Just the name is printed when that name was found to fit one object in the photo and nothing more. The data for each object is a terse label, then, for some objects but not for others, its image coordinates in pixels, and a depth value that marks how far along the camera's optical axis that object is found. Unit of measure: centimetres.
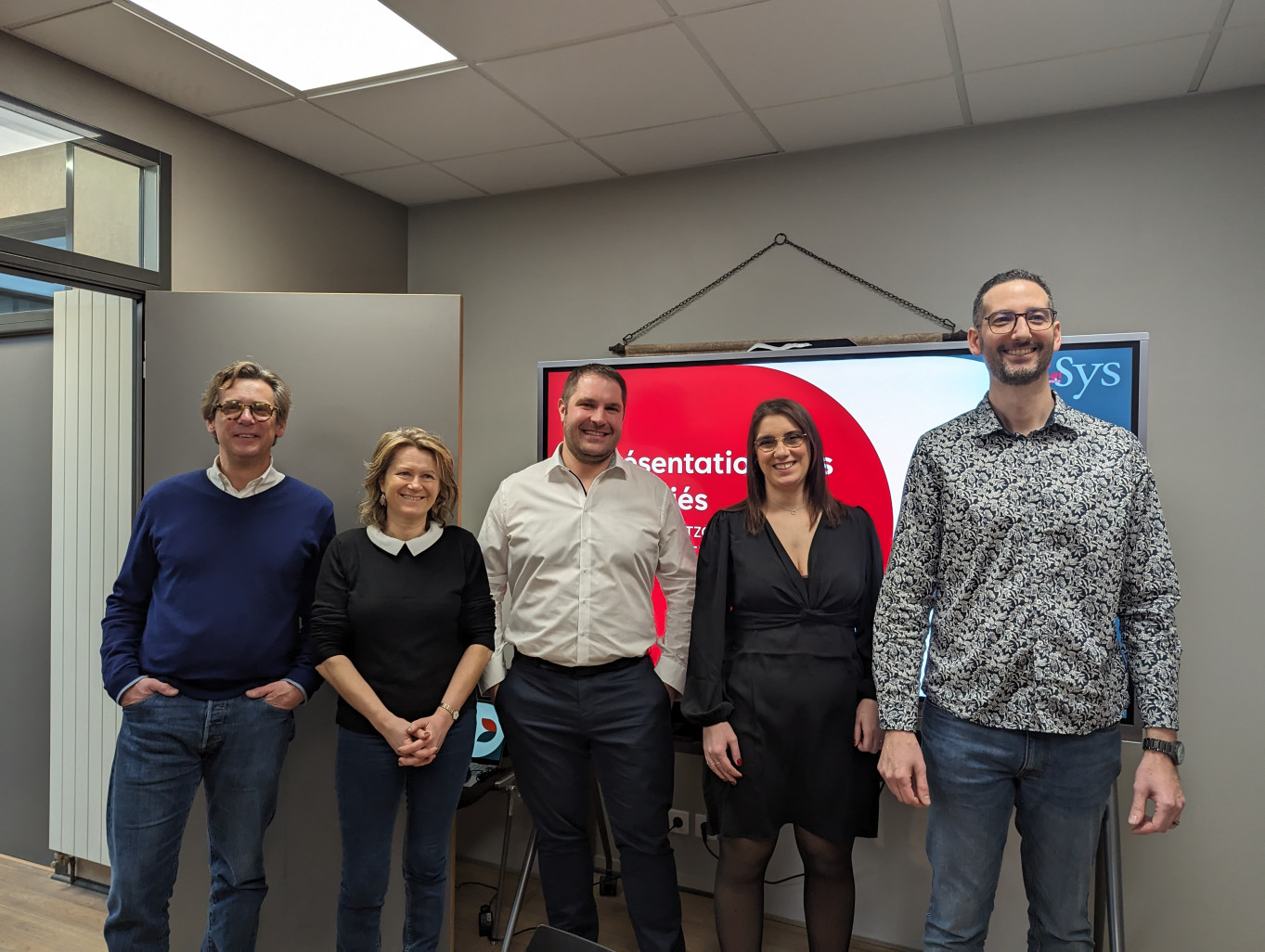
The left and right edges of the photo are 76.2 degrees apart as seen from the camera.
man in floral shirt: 151
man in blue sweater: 190
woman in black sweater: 192
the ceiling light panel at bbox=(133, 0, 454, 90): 210
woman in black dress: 185
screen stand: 198
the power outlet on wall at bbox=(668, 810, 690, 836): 301
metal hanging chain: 278
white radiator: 282
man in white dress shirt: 201
